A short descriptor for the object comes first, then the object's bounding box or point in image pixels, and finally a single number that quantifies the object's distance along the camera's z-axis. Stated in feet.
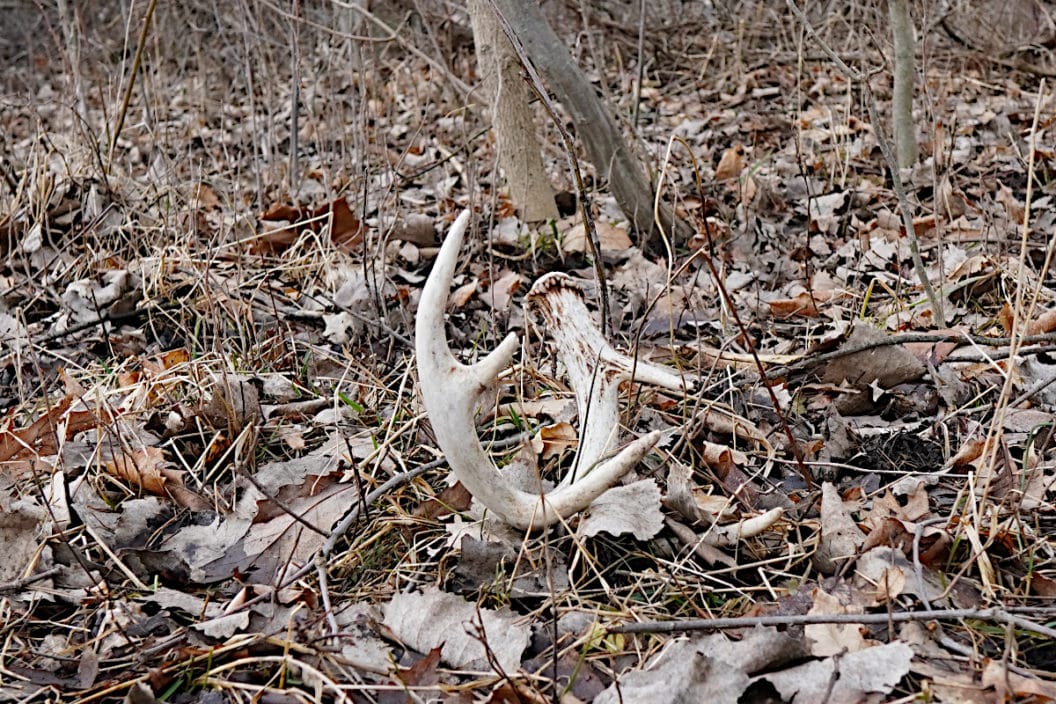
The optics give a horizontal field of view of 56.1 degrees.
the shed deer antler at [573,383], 6.69
